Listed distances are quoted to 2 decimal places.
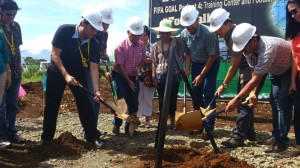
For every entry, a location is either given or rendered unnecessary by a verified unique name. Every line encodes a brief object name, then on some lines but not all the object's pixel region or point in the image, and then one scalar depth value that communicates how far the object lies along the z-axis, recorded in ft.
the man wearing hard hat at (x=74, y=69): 14.98
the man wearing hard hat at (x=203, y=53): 17.40
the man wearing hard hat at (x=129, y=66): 18.16
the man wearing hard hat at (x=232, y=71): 15.33
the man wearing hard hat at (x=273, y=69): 12.82
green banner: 28.50
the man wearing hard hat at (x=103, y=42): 16.43
